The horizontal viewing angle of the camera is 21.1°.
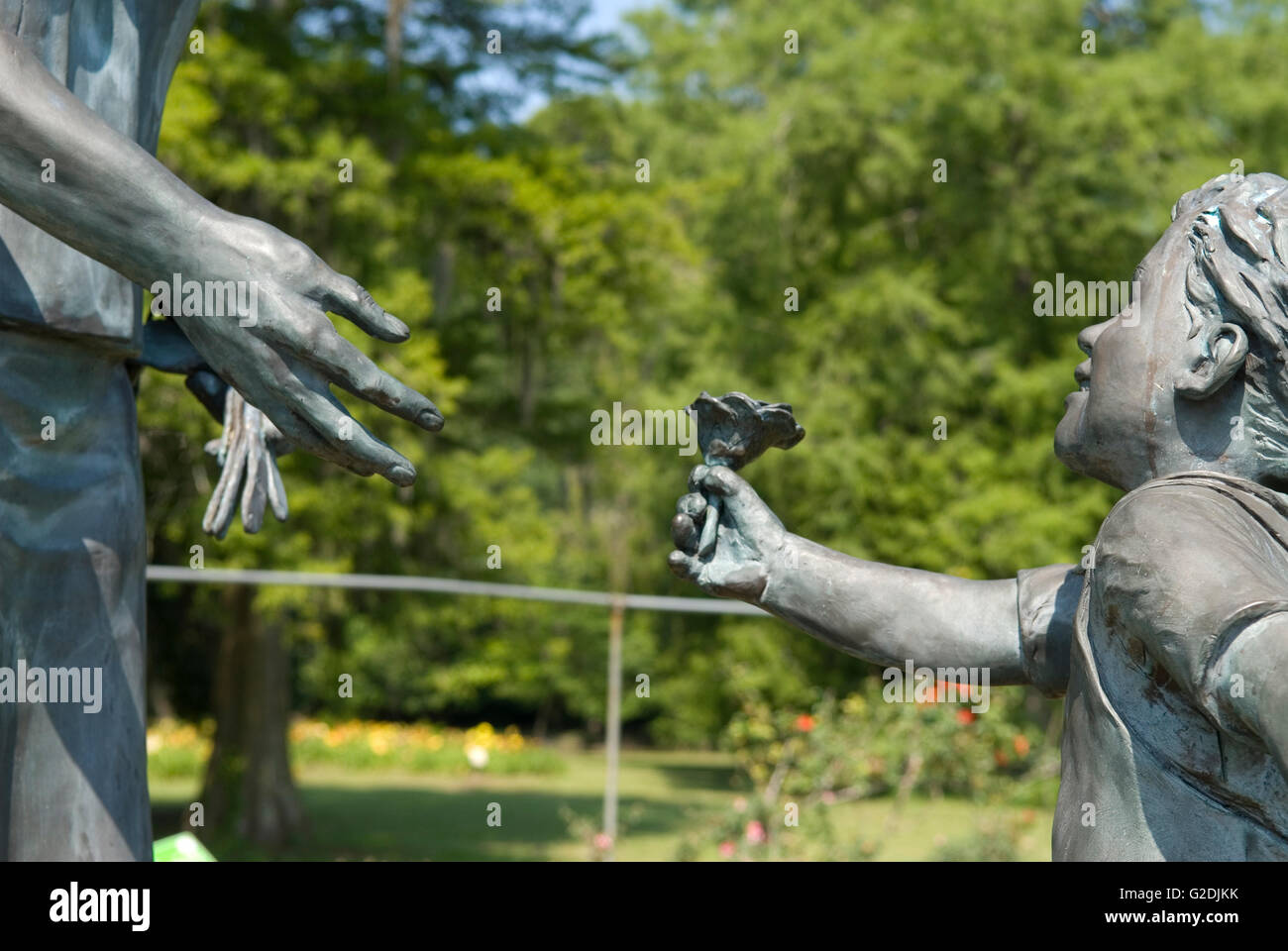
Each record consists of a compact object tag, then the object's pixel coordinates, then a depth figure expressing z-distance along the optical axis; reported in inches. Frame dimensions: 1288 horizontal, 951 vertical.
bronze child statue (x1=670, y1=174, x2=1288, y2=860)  72.6
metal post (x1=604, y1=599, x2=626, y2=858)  310.2
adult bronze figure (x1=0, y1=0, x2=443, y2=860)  75.7
